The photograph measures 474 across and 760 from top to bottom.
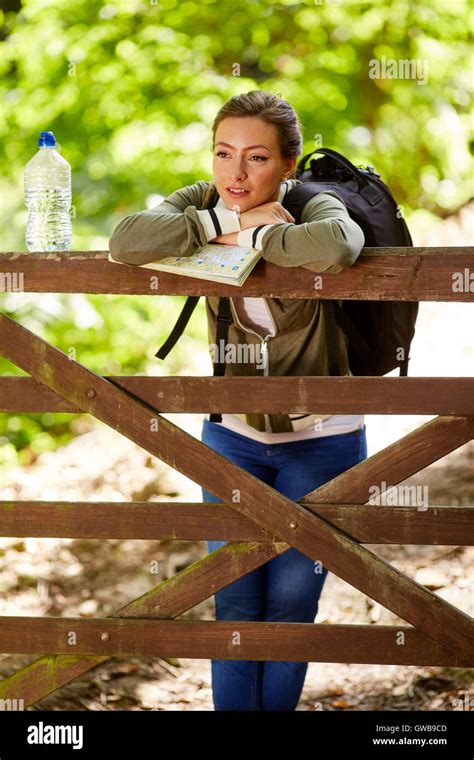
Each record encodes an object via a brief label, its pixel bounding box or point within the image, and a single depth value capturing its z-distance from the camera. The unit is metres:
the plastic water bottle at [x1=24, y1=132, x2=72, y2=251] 5.42
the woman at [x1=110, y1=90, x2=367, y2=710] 4.41
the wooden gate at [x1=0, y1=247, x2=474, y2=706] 4.59
